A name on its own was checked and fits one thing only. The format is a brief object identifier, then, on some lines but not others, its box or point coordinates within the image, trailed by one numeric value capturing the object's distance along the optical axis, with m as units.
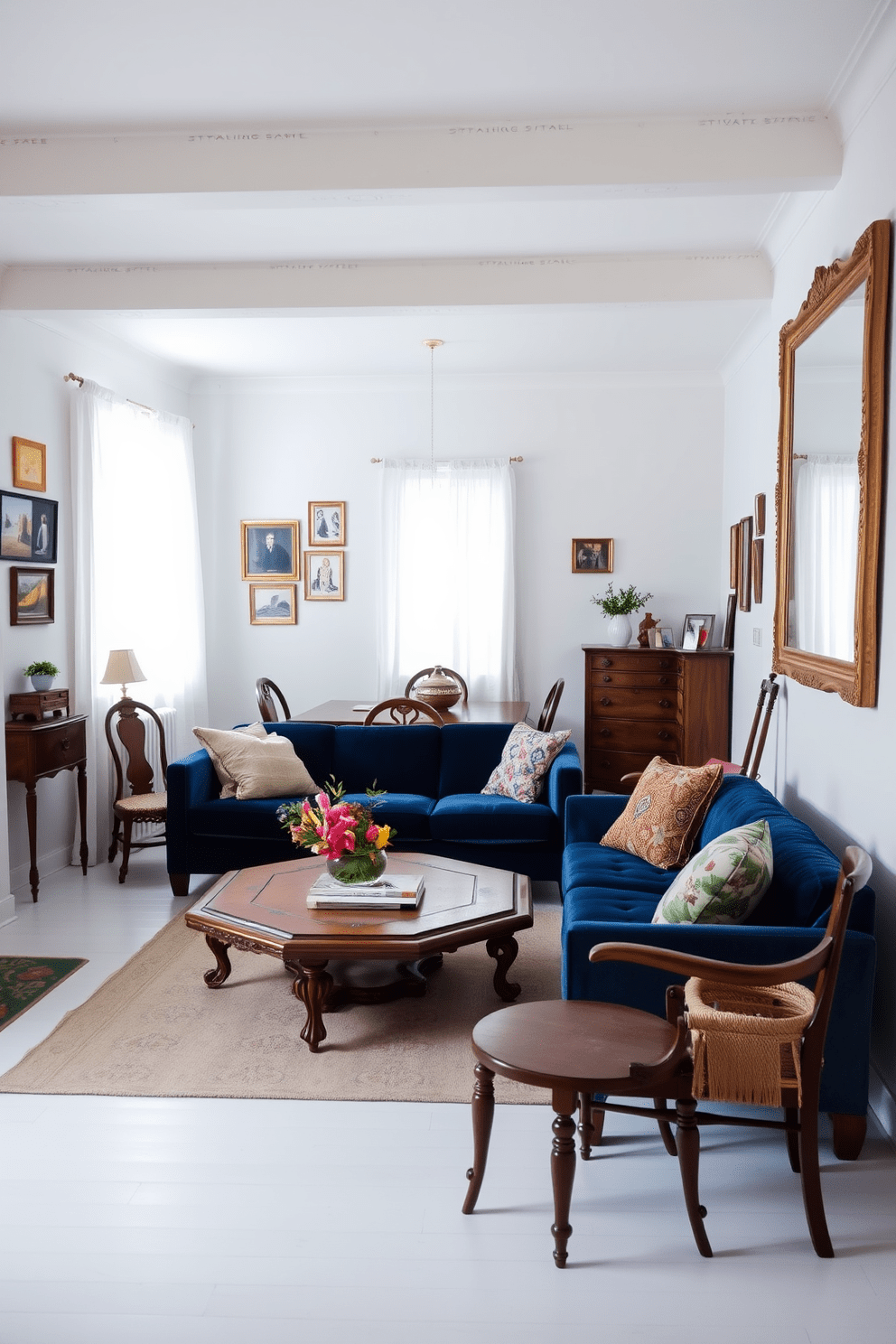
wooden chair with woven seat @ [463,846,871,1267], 2.25
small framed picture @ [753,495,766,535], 5.34
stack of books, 3.70
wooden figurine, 7.35
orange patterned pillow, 3.86
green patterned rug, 3.80
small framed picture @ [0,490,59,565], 5.20
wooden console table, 5.00
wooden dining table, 6.33
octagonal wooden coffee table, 3.42
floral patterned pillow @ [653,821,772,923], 2.79
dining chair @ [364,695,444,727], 5.80
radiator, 6.62
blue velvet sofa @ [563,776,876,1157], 2.65
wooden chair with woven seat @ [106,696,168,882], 5.86
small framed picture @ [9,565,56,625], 5.29
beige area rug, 3.17
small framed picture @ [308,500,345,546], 7.80
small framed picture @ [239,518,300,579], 7.84
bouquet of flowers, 3.68
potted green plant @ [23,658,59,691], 5.36
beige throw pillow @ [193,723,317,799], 5.33
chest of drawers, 7.06
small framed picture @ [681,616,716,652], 7.02
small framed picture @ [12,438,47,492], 5.32
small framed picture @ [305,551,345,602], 7.84
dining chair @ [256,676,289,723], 6.46
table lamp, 5.84
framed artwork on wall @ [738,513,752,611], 5.98
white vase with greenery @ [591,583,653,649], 7.38
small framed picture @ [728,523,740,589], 6.39
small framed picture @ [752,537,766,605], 5.48
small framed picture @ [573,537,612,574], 7.65
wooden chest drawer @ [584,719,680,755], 7.09
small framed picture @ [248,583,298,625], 7.88
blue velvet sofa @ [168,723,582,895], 5.06
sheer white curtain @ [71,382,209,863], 5.94
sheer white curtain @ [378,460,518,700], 7.62
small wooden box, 5.18
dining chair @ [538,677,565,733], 6.59
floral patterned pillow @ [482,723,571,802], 5.25
